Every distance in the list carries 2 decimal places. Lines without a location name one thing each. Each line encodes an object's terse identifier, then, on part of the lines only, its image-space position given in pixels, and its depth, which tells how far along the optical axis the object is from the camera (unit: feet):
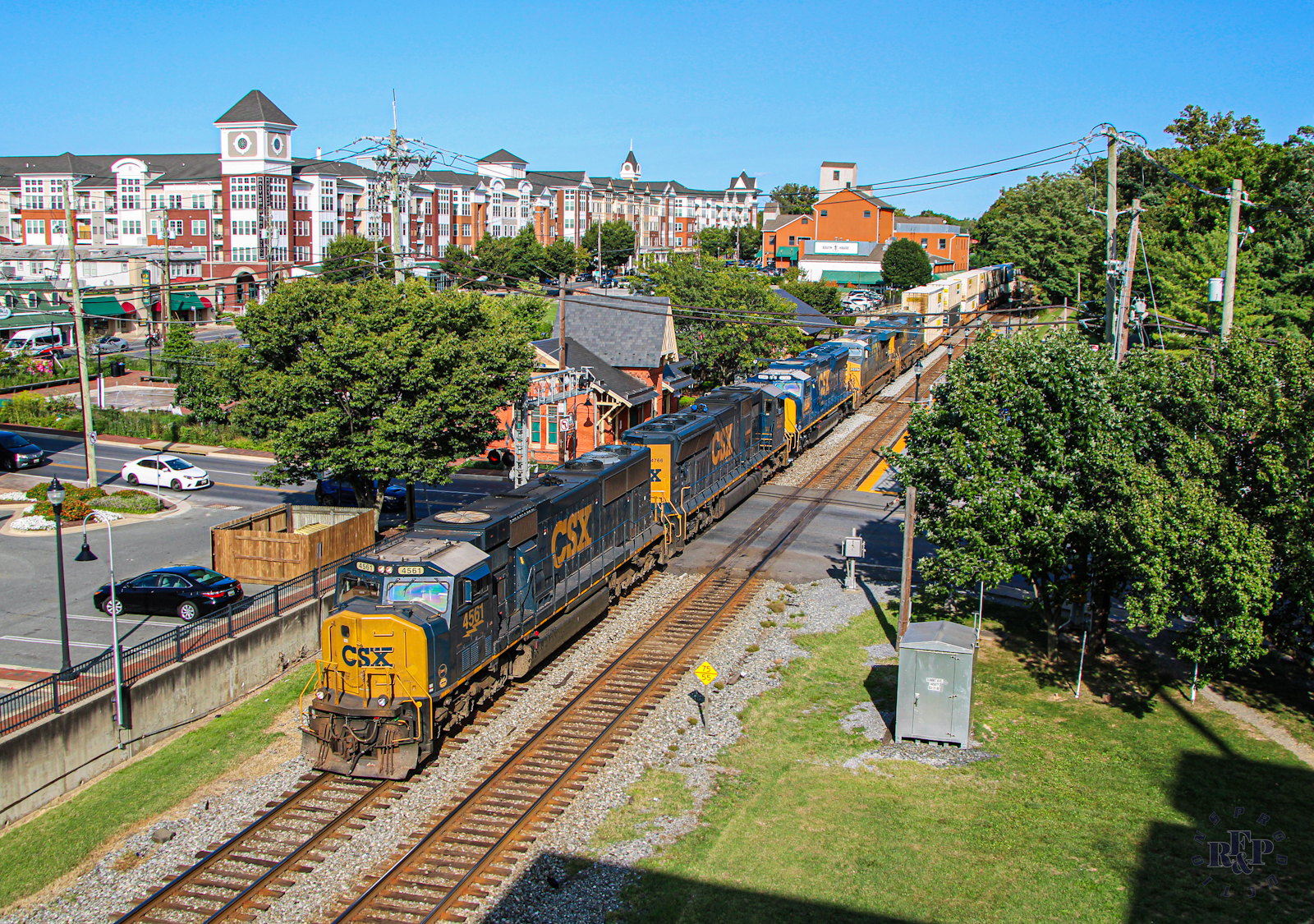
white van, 251.37
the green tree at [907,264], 377.30
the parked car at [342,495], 127.24
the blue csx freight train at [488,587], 60.39
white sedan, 145.69
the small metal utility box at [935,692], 67.51
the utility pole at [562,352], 128.28
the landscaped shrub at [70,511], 124.97
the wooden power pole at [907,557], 79.82
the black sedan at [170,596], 90.94
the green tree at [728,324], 204.85
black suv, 156.46
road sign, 70.08
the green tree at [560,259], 380.78
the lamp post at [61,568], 70.74
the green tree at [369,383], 102.06
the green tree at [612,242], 456.04
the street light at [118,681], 67.82
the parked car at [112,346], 258.00
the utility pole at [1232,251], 86.38
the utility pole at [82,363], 138.72
